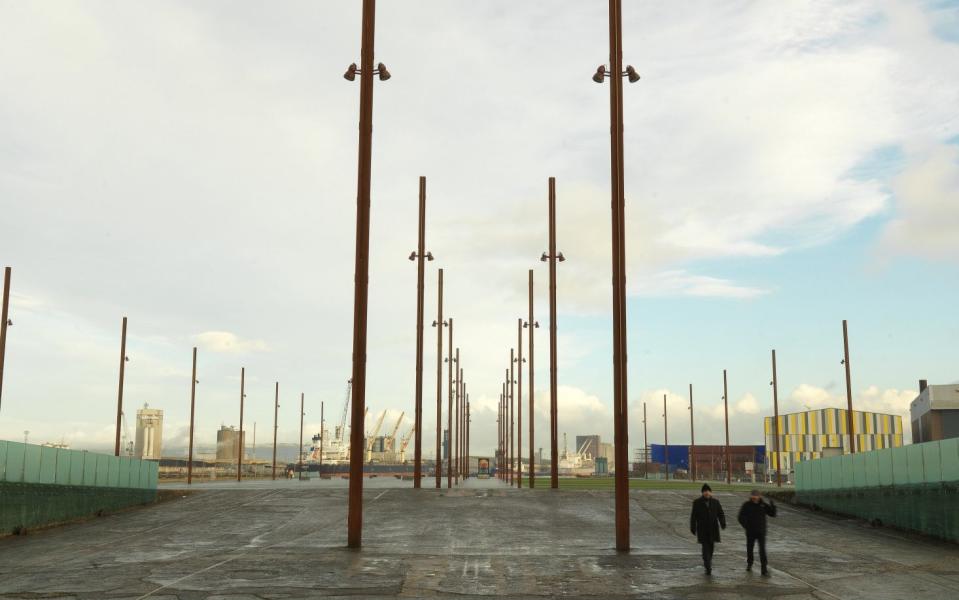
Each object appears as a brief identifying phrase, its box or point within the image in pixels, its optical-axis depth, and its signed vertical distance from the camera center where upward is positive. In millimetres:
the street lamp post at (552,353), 46031 +4414
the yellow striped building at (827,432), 116188 +1219
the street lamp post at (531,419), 53172 +1263
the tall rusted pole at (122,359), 60725 +5450
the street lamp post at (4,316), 48250 +6450
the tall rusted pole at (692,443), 98788 -298
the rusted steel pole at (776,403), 73062 +3247
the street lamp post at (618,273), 22188 +4256
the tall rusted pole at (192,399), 77625 +3375
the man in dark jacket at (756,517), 17734 -1477
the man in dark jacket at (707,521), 17672 -1557
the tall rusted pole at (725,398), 92125 +4348
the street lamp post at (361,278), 22609 +4163
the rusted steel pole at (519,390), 67500 +3719
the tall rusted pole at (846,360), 62269 +5697
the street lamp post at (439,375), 52969 +3957
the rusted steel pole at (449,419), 60981 +1802
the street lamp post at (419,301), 47312 +7232
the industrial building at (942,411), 66188 +2248
